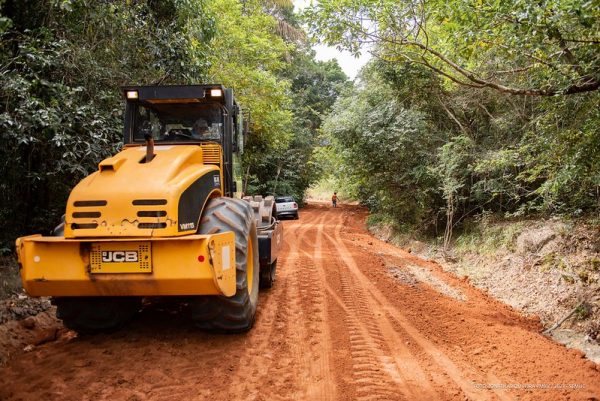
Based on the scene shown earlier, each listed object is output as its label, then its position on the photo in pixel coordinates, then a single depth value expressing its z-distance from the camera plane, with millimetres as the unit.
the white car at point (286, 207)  26125
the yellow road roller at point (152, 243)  4250
